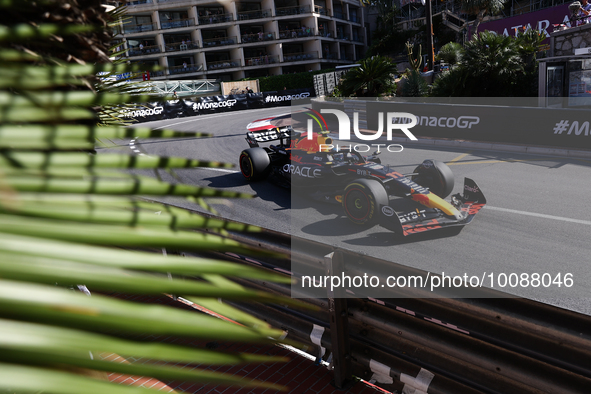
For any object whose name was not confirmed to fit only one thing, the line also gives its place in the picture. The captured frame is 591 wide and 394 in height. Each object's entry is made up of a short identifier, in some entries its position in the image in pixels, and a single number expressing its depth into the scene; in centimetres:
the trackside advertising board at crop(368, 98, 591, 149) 1114
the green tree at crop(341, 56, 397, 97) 1969
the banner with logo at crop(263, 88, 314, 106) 3169
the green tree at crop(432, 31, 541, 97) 1653
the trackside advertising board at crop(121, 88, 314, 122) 2731
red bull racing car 633
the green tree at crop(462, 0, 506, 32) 3766
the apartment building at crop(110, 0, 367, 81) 4572
